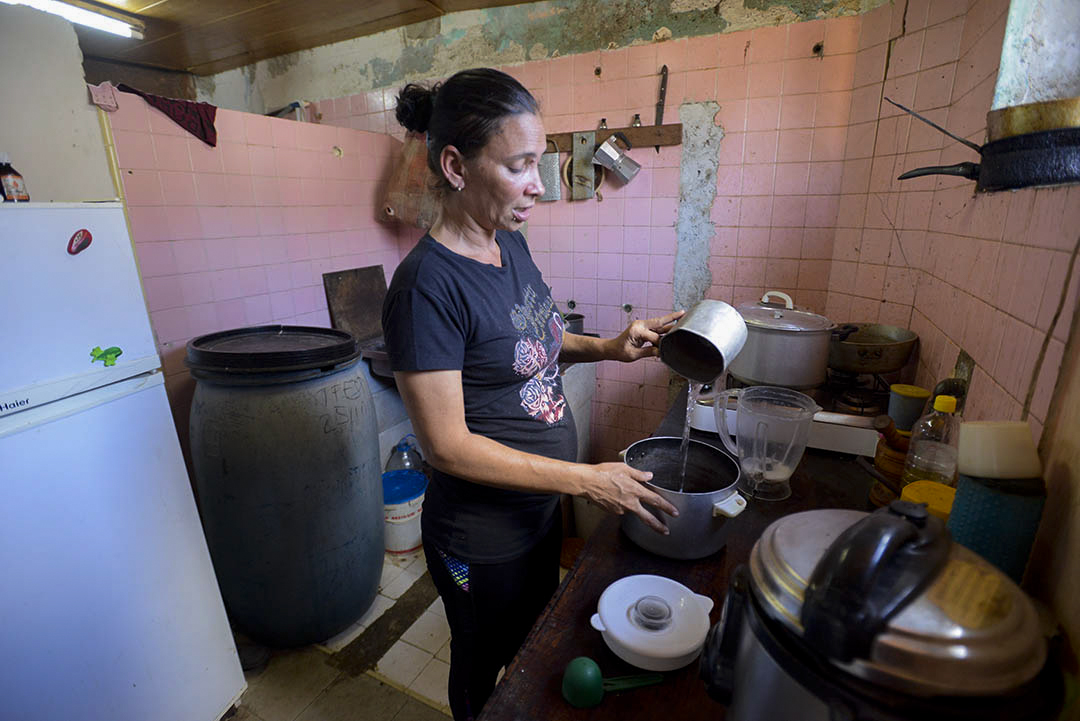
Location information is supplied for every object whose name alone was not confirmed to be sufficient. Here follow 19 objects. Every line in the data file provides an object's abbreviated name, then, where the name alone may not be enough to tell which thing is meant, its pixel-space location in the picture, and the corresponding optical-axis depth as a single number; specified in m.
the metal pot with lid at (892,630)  0.33
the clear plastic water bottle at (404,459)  2.45
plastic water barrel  1.54
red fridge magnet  1.08
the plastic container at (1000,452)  0.59
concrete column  0.95
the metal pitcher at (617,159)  2.30
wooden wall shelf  2.22
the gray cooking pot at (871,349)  1.40
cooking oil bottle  0.92
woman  0.82
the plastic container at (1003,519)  0.57
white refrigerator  1.01
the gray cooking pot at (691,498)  0.80
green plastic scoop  0.62
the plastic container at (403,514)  2.21
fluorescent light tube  2.15
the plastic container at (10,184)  1.35
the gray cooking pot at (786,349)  1.38
